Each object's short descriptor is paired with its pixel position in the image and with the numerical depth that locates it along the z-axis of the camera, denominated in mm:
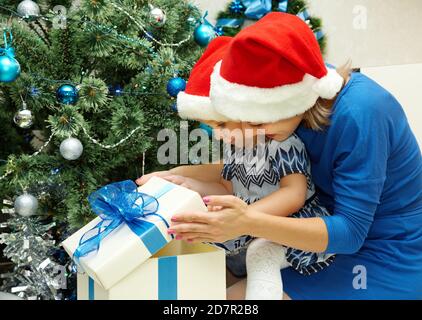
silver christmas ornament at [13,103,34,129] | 1181
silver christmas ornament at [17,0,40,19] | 1196
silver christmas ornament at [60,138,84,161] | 1209
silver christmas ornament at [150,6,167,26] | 1340
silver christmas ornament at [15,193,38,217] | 1233
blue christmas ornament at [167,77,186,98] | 1273
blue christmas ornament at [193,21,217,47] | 1387
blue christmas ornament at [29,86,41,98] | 1236
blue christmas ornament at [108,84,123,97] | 1368
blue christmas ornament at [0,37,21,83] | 1073
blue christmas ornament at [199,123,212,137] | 1475
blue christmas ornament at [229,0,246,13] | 2098
